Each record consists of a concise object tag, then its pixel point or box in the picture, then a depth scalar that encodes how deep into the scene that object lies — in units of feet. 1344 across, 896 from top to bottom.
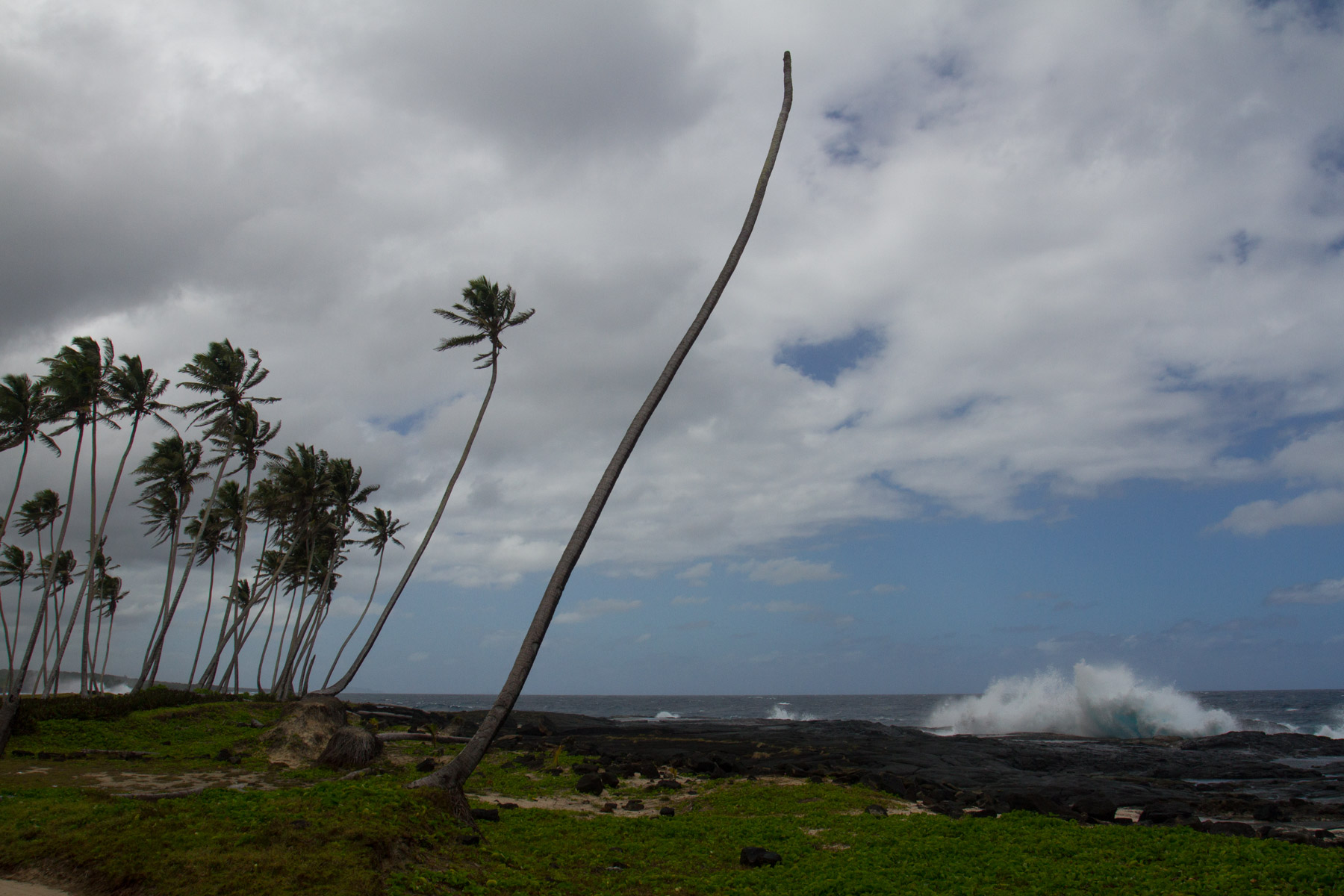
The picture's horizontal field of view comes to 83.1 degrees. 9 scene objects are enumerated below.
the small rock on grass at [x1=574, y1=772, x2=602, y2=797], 53.72
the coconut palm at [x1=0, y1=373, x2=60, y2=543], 96.48
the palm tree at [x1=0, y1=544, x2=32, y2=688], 155.53
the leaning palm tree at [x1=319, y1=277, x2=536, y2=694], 101.91
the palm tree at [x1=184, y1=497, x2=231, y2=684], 136.77
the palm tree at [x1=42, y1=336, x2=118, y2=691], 92.43
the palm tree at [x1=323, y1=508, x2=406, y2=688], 137.28
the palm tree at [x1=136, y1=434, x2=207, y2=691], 115.75
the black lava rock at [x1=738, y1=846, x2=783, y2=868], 33.19
